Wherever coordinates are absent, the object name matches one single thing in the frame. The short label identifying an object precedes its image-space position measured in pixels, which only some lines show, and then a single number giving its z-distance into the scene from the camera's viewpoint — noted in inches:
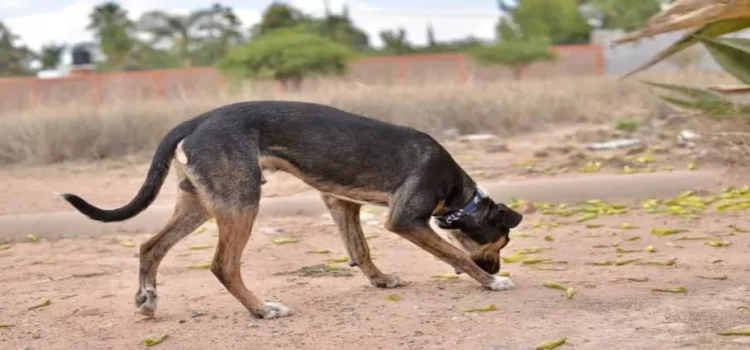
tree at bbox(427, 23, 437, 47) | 1775.3
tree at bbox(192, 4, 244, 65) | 1523.1
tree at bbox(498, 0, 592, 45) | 1648.6
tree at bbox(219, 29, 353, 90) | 948.0
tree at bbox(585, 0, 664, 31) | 1544.0
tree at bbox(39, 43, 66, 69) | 1614.2
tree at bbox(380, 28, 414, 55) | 1674.5
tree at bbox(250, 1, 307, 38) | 1421.0
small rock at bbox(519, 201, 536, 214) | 337.1
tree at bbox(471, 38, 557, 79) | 1226.8
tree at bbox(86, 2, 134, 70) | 1492.4
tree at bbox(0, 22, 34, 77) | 1469.0
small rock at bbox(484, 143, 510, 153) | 480.7
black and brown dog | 210.5
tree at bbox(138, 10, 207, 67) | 1638.8
